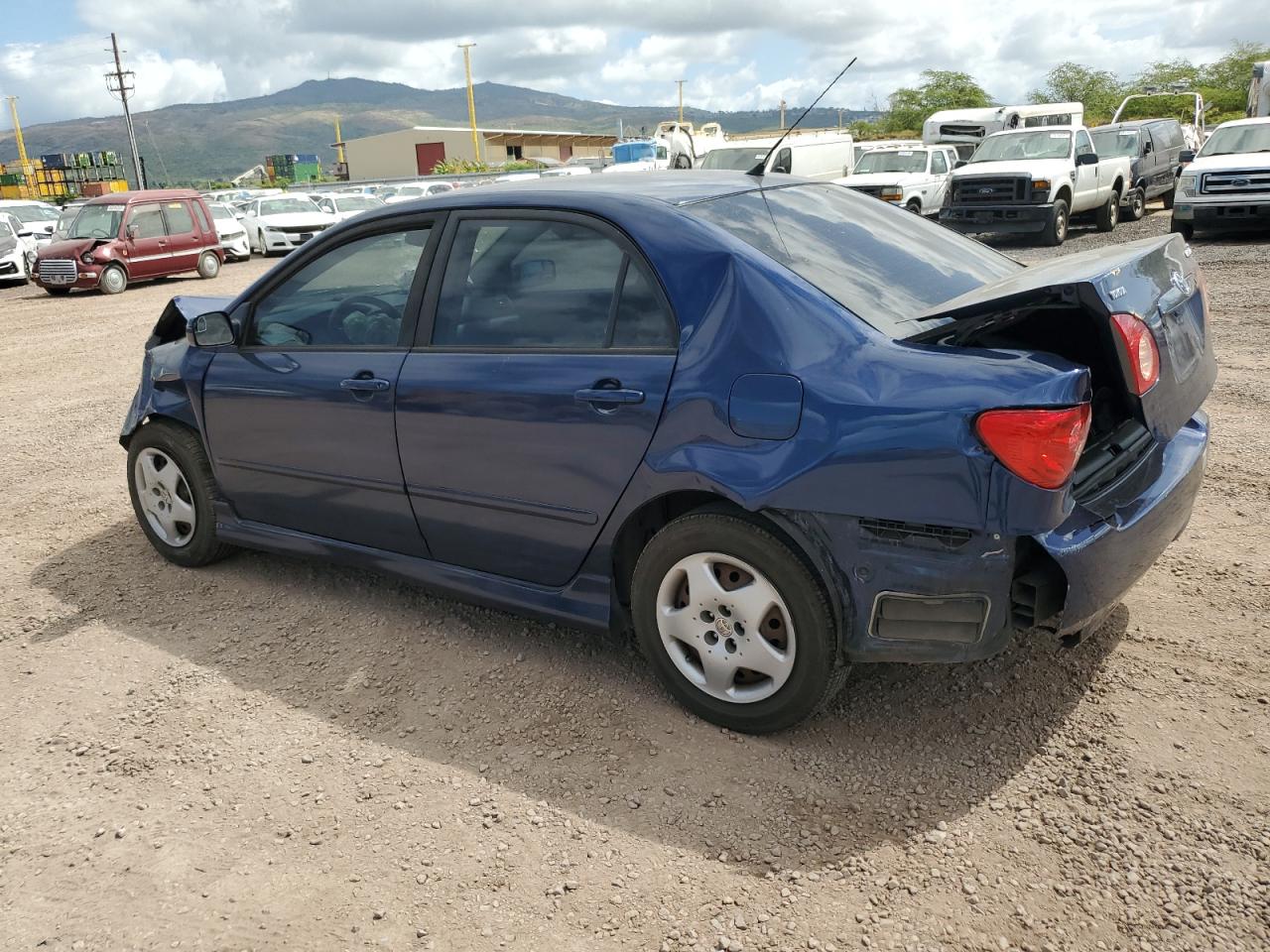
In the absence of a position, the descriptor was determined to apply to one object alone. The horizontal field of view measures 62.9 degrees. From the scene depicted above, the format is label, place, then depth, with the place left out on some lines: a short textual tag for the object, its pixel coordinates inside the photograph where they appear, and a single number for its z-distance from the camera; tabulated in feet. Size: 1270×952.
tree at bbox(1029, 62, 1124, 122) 202.69
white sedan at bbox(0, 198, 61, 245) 84.73
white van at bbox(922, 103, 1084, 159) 95.30
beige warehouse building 275.80
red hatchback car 61.93
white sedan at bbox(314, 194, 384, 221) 91.50
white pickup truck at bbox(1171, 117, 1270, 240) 48.62
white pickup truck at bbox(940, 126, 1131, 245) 55.62
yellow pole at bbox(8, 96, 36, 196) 243.40
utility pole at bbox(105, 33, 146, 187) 212.02
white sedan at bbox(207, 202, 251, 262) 82.12
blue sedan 9.04
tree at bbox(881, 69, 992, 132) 203.00
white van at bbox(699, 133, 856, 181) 70.54
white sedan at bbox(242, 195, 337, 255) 85.40
